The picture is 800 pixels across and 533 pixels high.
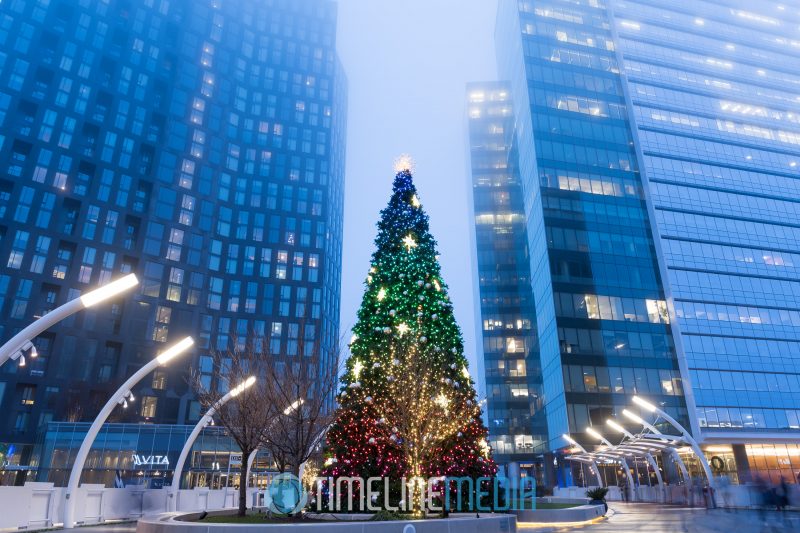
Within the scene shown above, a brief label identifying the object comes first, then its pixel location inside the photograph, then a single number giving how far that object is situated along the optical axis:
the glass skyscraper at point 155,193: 75.44
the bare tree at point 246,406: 20.88
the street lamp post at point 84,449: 19.16
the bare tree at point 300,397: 19.30
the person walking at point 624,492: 51.95
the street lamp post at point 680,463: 38.19
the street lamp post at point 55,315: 11.69
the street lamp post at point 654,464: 43.41
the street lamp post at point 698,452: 33.50
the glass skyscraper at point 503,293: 81.94
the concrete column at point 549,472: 69.44
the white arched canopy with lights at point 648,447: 34.16
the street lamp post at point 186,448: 23.47
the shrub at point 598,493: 30.83
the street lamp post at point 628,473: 49.50
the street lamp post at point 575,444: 53.82
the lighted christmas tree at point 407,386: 19.25
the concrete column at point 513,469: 77.21
